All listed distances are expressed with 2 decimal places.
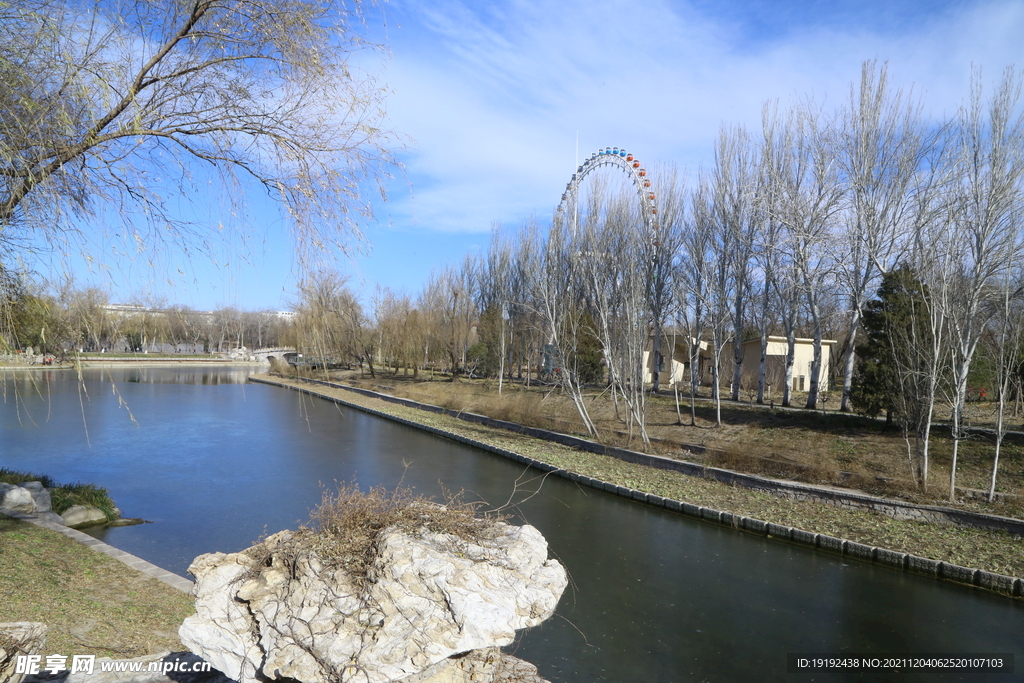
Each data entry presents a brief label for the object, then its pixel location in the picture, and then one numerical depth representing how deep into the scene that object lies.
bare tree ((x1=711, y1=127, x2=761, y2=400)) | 24.36
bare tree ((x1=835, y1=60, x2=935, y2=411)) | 20.17
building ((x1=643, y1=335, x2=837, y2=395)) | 31.17
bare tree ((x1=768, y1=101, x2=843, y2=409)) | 22.14
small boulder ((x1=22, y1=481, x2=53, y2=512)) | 9.66
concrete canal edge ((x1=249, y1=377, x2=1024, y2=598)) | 9.18
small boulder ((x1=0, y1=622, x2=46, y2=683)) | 3.31
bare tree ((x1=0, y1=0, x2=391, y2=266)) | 4.20
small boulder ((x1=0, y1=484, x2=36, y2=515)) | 8.93
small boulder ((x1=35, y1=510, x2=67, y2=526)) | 9.02
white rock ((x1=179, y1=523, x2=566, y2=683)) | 3.15
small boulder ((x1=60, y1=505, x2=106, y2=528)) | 10.16
